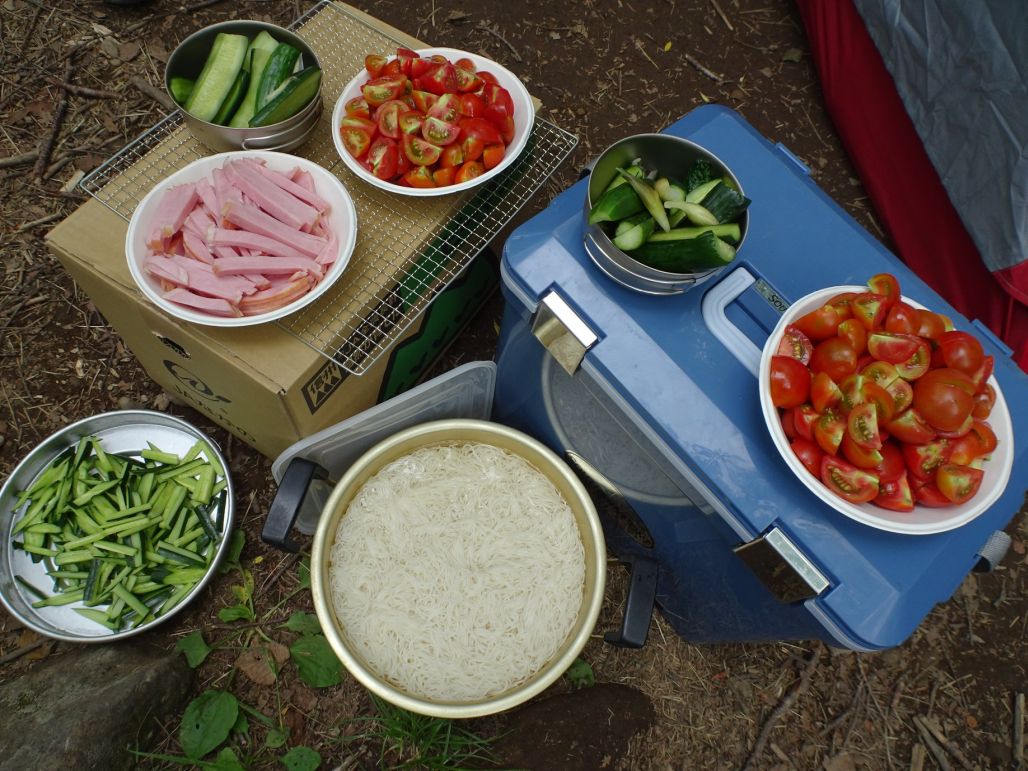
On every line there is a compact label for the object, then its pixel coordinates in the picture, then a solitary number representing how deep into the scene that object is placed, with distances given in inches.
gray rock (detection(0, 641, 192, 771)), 35.3
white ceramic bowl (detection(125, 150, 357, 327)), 33.7
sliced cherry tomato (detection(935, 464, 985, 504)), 29.3
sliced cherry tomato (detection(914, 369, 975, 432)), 29.0
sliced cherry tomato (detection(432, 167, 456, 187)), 36.9
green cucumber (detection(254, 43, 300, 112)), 37.6
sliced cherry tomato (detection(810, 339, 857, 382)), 29.8
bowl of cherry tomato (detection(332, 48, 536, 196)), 36.6
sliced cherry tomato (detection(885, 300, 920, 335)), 30.1
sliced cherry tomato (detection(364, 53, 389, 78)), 37.7
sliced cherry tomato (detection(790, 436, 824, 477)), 30.0
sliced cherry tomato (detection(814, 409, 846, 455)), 29.3
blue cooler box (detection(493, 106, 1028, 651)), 30.5
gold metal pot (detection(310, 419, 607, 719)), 33.2
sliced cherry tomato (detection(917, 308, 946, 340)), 30.6
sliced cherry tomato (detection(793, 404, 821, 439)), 29.9
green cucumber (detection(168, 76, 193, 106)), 37.3
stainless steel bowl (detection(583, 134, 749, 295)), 31.2
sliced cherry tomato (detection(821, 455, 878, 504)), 29.4
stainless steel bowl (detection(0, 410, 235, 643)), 37.8
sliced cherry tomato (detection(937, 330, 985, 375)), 29.6
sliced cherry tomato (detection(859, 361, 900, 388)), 29.4
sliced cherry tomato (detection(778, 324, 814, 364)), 30.8
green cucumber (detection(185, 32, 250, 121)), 37.3
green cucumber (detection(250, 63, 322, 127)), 36.6
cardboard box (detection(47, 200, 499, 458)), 34.9
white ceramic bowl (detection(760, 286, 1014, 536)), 29.5
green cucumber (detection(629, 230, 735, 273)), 30.3
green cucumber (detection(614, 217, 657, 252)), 31.5
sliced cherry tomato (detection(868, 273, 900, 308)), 30.7
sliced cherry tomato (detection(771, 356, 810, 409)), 30.0
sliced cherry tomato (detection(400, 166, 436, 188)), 36.8
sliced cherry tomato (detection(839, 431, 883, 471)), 29.1
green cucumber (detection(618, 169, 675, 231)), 31.6
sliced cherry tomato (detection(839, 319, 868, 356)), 30.0
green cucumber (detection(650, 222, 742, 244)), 31.2
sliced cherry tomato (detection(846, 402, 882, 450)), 28.9
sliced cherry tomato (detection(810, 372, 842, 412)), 29.4
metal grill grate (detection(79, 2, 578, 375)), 36.1
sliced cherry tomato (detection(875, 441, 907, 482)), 29.7
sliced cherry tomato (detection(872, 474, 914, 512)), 29.7
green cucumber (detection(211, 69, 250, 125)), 37.4
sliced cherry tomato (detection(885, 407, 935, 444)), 29.4
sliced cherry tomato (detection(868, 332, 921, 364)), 29.5
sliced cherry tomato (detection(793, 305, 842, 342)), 30.6
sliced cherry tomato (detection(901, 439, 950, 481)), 29.6
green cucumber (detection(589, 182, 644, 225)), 31.2
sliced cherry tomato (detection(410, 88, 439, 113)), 36.9
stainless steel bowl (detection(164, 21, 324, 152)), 36.5
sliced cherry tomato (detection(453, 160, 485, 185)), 36.9
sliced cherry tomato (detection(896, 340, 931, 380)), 29.7
